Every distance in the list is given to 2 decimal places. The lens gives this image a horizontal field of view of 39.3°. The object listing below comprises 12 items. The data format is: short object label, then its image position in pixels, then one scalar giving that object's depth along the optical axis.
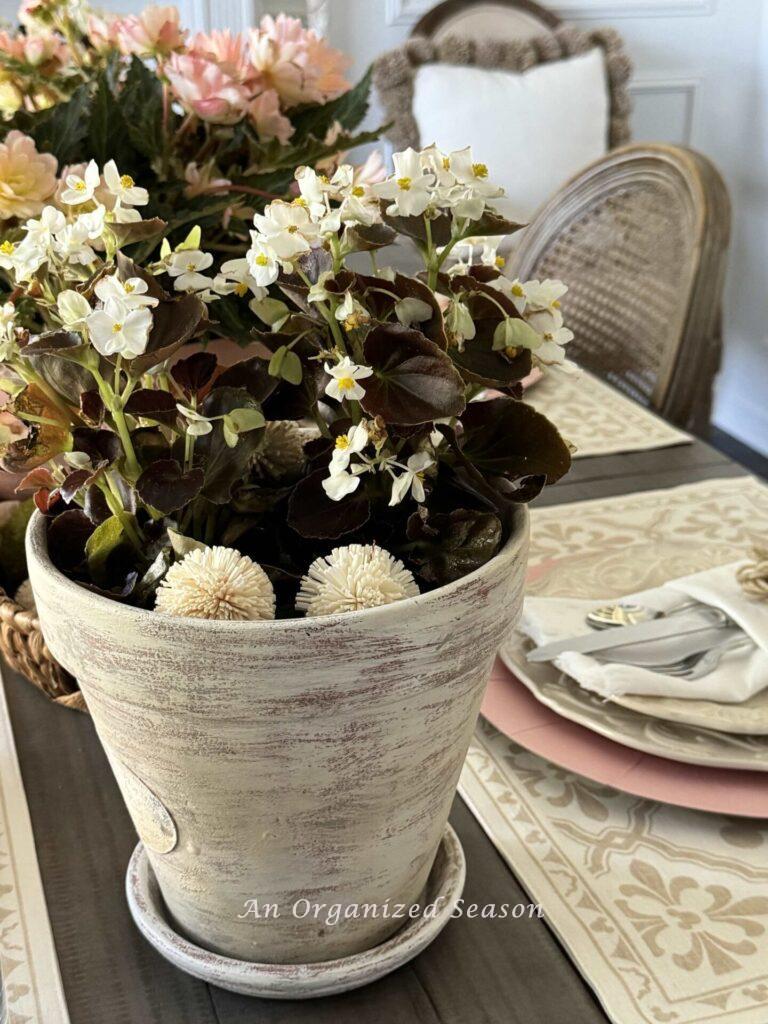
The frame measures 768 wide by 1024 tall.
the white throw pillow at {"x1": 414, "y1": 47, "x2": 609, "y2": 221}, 2.85
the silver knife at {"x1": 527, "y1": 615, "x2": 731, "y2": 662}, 0.65
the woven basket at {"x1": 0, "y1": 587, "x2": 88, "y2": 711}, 0.63
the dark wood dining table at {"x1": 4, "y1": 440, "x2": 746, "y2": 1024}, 0.45
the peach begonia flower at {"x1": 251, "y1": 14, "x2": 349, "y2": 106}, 0.78
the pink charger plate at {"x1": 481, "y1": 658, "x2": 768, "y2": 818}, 0.56
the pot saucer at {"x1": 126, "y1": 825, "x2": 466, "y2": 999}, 0.44
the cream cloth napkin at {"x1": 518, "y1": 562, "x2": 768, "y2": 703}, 0.61
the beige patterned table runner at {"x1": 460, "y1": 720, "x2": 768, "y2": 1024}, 0.46
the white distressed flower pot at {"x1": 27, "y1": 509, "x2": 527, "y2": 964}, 0.36
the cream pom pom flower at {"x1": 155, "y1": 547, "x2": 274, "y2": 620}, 0.37
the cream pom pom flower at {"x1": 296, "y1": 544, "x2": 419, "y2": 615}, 0.37
